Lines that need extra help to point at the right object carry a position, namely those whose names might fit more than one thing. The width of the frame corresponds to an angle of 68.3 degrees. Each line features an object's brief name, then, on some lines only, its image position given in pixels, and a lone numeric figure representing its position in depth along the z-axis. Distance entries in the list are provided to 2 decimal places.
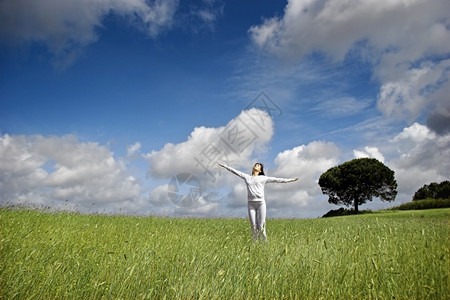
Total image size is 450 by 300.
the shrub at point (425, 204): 34.00
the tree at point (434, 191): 44.21
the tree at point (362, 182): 40.81
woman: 10.34
